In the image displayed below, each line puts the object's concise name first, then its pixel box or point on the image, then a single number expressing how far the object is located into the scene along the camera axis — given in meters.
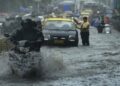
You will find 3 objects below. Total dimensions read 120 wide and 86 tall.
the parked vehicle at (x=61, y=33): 28.98
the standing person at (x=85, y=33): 29.65
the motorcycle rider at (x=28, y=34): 15.59
